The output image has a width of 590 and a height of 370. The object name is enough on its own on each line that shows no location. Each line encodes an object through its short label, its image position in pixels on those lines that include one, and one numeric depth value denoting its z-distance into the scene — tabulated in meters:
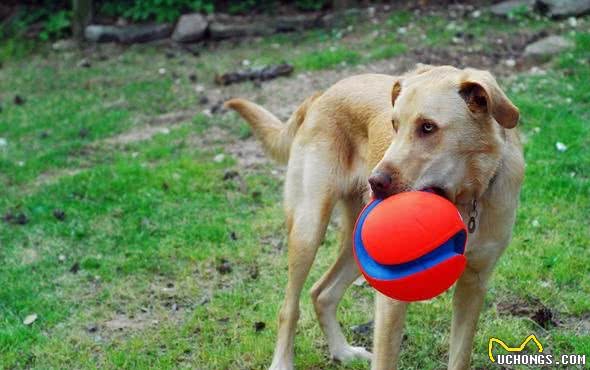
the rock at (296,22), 11.71
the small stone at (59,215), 6.79
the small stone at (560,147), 7.07
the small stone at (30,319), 5.32
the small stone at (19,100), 10.16
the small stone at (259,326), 5.14
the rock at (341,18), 11.52
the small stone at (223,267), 5.88
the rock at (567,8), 10.34
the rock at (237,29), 11.73
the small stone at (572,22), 10.05
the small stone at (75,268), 6.00
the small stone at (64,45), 11.97
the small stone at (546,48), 9.31
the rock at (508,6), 10.76
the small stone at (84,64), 11.20
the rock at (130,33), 11.92
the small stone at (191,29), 11.68
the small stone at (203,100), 9.38
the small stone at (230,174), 7.38
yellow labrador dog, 3.58
